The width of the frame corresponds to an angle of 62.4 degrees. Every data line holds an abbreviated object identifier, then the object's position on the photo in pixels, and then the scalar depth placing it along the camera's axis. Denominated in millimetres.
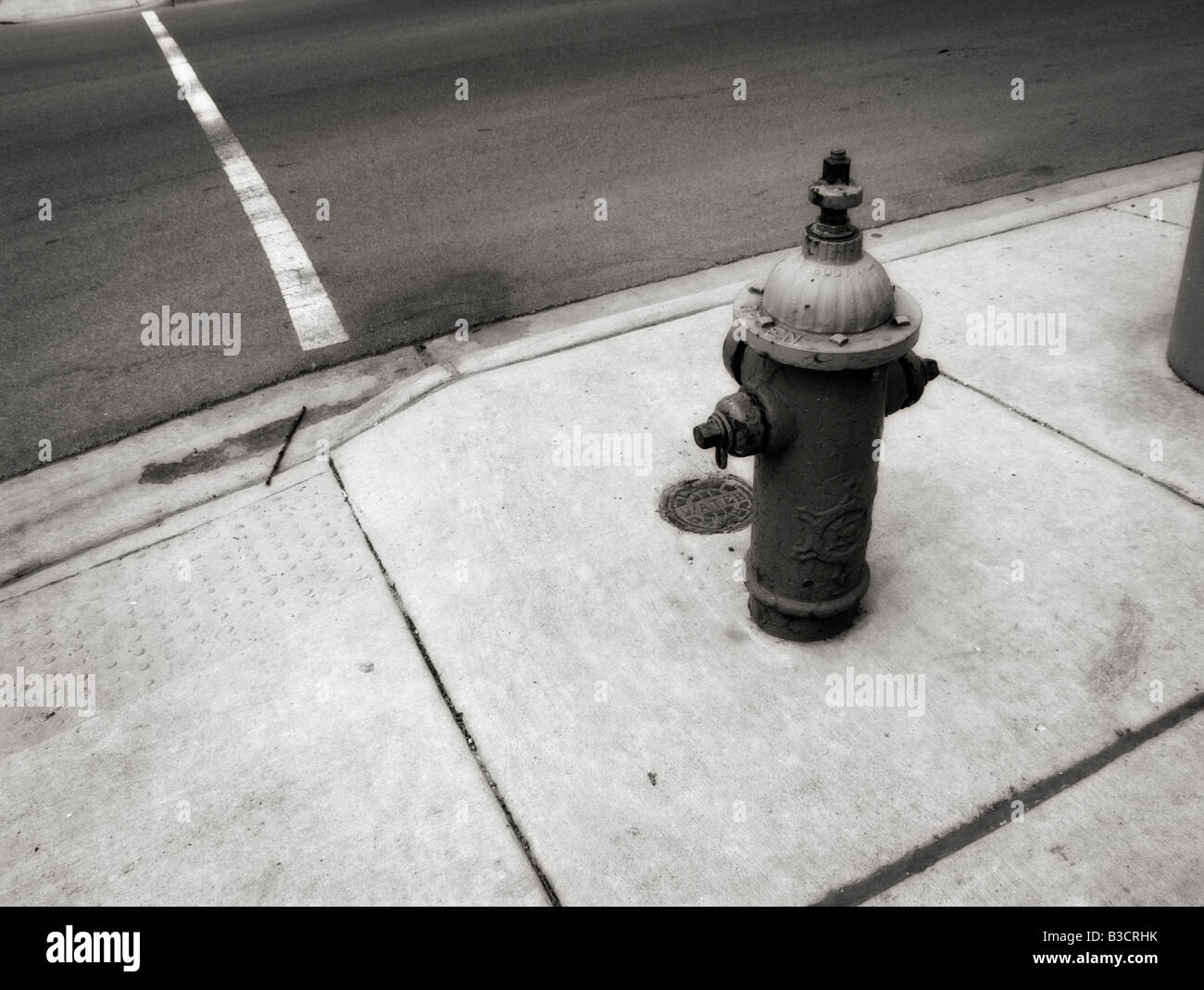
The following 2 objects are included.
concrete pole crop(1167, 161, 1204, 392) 3762
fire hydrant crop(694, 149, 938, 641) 2377
